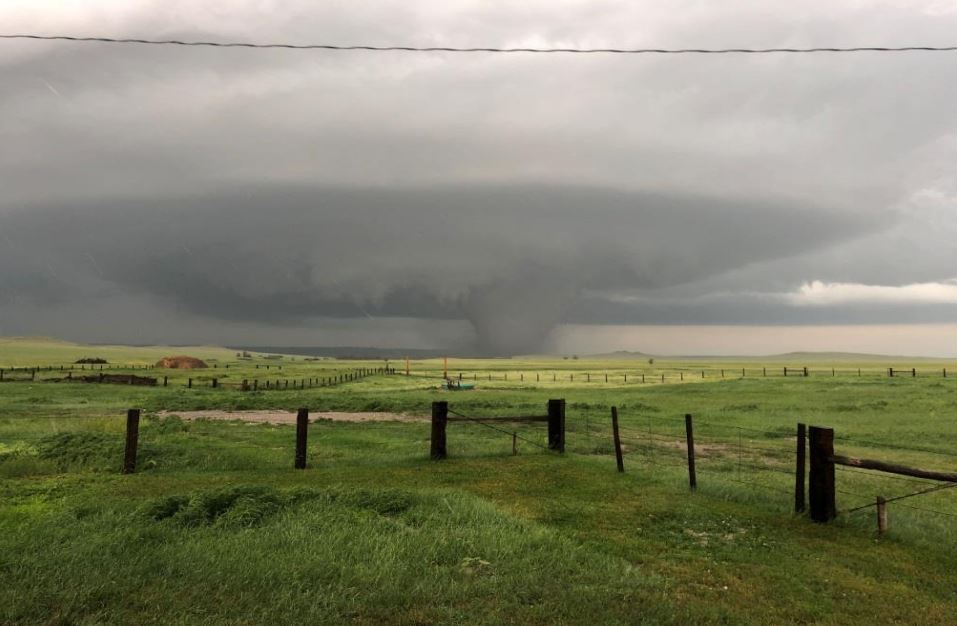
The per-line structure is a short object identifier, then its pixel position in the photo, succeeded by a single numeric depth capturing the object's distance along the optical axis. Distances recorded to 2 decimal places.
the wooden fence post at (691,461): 12.45
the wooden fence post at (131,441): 13.83
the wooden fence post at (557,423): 16.94
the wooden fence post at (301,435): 14.38
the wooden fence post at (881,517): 9.49
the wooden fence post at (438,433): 15.68
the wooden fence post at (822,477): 10.20
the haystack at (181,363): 139.00
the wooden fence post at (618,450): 14.27
